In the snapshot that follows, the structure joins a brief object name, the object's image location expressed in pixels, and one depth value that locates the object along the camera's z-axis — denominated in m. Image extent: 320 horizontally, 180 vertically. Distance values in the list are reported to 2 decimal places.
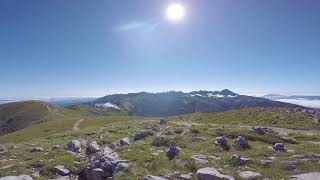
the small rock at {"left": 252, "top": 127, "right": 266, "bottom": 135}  20.12
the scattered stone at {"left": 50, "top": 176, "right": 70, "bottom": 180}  11.34
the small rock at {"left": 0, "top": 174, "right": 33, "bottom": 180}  10.68
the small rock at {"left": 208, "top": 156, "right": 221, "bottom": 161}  12.06
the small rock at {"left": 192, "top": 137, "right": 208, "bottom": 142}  17.20
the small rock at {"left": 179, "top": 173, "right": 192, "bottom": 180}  10.08
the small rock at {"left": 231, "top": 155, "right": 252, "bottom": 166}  11.30
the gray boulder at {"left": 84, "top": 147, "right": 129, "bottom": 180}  11.17
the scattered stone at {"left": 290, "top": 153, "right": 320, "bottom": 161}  11.35
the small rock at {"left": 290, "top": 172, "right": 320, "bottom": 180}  9.56
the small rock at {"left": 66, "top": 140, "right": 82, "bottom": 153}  15.76
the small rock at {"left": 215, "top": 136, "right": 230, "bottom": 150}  14.80
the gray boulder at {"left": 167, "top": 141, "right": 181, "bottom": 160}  12.42
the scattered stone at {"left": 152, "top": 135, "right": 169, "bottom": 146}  16.21
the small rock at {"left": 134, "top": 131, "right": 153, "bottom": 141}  19.92
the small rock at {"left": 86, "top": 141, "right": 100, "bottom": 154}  15.19
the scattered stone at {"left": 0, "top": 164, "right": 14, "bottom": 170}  12.02
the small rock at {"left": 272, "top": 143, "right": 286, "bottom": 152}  13.61
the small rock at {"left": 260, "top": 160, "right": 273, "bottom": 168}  10.98
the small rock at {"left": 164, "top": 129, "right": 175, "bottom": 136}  20.71
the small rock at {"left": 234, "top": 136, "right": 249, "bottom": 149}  15.02
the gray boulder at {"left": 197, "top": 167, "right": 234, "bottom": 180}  9.66
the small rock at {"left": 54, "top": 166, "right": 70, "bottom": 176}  11.84
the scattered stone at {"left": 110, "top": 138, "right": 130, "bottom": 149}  16.14
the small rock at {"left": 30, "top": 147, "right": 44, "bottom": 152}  16.69
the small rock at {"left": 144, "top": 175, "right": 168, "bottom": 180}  9.89
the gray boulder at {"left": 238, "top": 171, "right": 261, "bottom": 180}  9.80
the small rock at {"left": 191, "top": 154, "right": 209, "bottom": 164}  11.51
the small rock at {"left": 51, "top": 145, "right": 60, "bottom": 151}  16.62
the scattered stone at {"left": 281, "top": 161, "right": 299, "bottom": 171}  10.63
